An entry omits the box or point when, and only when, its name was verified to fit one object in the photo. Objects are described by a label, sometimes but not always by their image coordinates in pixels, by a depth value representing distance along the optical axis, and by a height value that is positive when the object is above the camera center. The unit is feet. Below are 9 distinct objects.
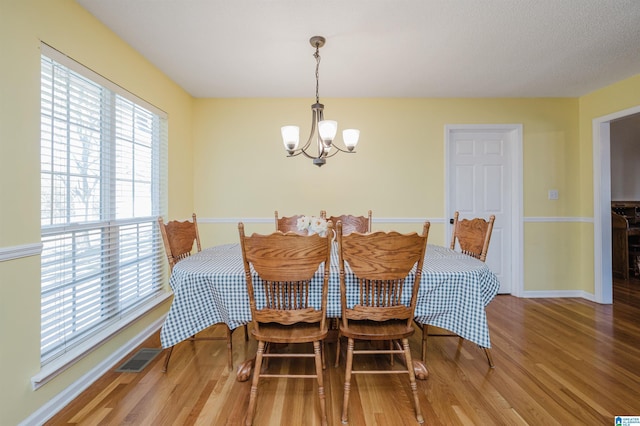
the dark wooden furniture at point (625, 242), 14.25 -1.31
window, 5.53 +0.27
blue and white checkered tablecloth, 5.49 -1.55
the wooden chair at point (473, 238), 6.66 -0.54
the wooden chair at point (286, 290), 4.71 -1.29
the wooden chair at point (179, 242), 6.46 -0.59
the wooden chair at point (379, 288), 4.80 -1.27
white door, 11.94 +1.42
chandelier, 7.09 +2.01
